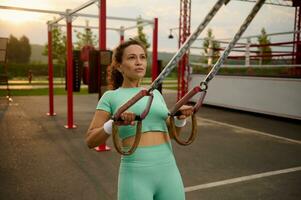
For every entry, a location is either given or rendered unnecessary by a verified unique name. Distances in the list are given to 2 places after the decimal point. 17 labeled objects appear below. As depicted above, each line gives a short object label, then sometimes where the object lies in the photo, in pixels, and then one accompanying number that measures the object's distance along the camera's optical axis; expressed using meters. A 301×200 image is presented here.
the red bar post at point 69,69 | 6.96
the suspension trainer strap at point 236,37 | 1.10
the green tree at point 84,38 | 41.67
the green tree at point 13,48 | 77.56
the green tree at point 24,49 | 80.25
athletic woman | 1.63
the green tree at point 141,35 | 46.02
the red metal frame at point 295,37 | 10.36
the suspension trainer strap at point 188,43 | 1.14
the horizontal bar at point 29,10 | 6.58
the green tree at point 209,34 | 46.42
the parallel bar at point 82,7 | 5.81
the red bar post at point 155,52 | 8.88
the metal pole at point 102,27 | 5.32
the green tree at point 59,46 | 40.66
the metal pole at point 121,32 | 11.18
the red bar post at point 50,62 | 8.65
